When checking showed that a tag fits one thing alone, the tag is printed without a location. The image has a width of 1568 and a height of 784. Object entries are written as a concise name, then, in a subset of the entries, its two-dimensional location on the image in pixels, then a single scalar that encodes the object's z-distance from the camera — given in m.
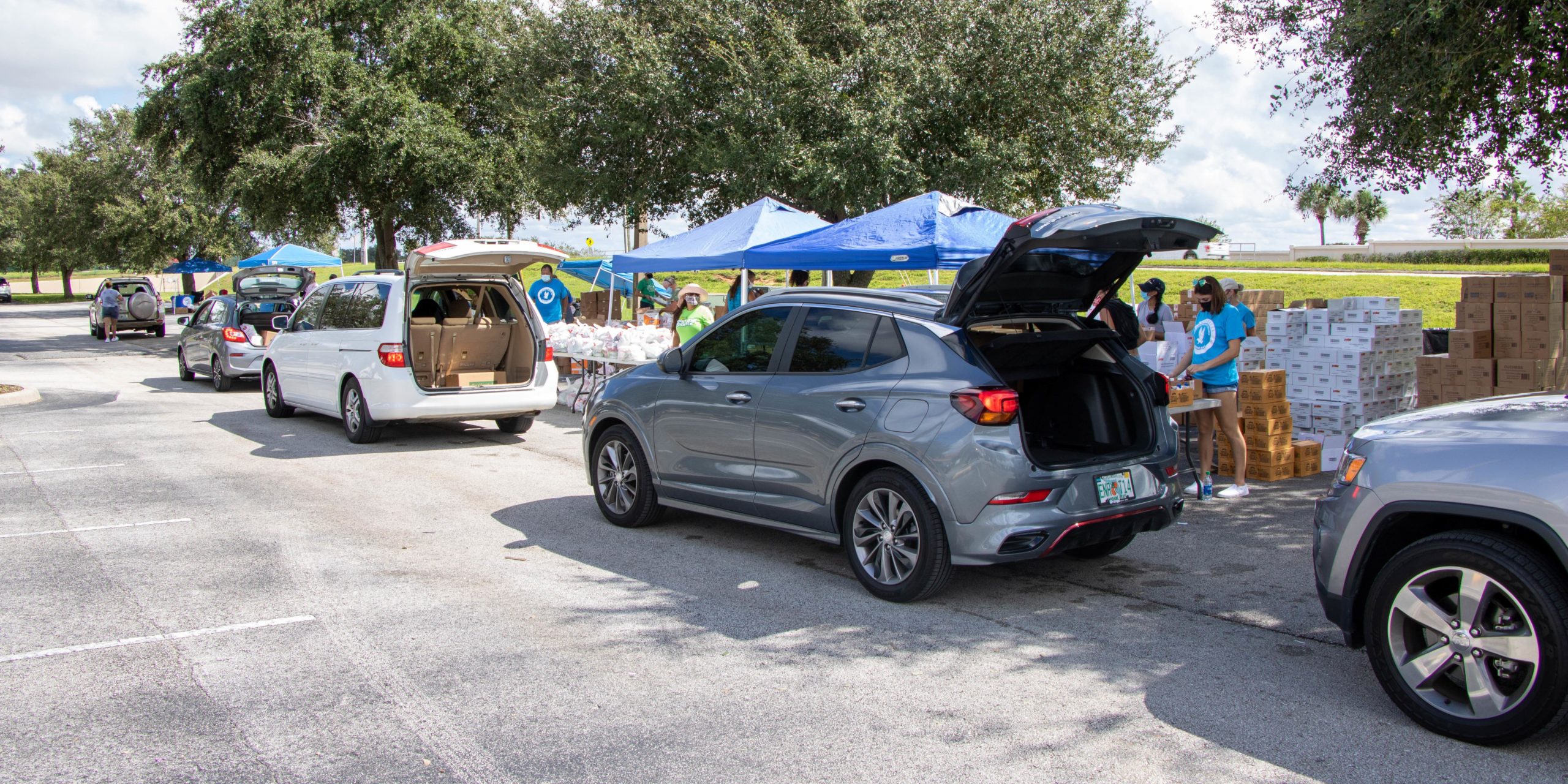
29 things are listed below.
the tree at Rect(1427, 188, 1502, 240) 80.44
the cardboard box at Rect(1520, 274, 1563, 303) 10.67
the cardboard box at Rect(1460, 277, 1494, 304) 11.00
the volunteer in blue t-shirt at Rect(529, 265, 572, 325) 16.95
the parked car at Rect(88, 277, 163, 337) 32.00
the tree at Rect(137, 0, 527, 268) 25.02
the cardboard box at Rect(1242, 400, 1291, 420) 9.70
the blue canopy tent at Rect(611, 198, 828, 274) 13.95
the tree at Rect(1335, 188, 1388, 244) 86.75
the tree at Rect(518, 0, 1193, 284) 20.27
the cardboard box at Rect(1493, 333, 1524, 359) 10.91
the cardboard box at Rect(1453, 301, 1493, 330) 11.03
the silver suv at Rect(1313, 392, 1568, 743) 3.72
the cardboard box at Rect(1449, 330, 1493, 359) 10.95
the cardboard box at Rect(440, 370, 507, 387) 11.66
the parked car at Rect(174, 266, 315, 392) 17.05
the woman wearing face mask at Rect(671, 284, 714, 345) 11.90
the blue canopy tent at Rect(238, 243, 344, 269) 31.25
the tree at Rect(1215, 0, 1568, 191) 9.29
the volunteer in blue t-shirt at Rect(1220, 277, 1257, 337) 9.07
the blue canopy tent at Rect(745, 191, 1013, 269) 11.96
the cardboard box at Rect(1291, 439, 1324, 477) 9.88
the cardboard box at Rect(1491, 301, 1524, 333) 10.84
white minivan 10.95
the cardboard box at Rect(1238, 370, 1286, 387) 9.73
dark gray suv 5.41
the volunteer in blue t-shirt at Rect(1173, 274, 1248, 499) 8.55
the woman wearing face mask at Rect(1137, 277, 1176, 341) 12.38
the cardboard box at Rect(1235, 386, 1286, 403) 9.69
